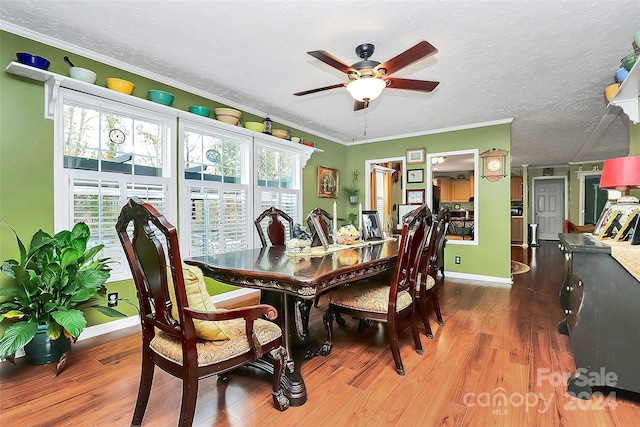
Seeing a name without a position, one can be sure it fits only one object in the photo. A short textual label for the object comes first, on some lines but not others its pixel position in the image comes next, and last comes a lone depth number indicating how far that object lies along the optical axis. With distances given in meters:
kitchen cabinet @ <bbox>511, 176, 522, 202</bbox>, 9.15
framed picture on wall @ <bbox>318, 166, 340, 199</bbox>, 5.46
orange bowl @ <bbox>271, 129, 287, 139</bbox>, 4.29
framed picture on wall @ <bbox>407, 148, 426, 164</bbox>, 5.32
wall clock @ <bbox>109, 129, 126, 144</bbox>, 2.84
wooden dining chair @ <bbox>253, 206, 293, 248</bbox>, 3.17
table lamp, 1.91
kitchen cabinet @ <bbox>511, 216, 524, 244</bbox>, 9.03
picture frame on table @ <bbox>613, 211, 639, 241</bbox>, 1.97
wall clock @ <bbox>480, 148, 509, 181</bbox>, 4.61
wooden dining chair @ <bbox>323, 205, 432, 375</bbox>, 2.01
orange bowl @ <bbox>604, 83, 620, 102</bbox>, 2.77
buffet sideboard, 1.70
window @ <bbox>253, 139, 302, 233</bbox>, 4.27
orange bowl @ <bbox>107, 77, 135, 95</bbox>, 2.67
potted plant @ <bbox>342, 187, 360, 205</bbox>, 6.00
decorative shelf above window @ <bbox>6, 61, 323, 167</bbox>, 2.26
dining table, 1.62
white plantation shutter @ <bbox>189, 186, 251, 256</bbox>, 3.48
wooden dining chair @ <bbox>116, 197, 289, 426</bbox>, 1.25
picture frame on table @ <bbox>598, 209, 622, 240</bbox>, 2.14
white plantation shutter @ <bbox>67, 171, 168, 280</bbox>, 2.61
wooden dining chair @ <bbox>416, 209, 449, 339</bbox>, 2.54
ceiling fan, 1.96
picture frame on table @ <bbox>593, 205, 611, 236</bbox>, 2.40
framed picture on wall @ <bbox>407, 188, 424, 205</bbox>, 5.38
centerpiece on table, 2.84
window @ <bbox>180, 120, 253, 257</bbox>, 3.42
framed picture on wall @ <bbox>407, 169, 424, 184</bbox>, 5.36
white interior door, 9.45
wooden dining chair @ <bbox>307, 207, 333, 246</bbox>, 2.49
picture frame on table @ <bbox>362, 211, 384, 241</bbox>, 3.20
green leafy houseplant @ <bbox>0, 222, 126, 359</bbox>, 1.99
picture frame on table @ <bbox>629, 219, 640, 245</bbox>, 1.80
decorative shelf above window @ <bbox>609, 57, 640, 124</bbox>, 2.43
